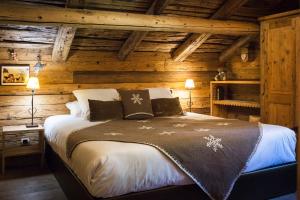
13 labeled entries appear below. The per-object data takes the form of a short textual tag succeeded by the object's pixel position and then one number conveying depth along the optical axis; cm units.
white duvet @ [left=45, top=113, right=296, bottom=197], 174
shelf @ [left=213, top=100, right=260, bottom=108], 358
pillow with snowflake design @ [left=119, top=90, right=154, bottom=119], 304
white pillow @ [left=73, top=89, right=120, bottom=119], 309
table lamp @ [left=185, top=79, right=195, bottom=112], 393
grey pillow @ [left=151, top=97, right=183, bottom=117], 322
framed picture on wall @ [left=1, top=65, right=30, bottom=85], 318
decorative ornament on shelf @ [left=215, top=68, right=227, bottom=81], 410
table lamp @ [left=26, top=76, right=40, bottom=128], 308
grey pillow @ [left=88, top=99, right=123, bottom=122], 291
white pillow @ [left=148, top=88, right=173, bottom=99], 343
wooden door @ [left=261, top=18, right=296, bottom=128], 300
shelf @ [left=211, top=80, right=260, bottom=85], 358
